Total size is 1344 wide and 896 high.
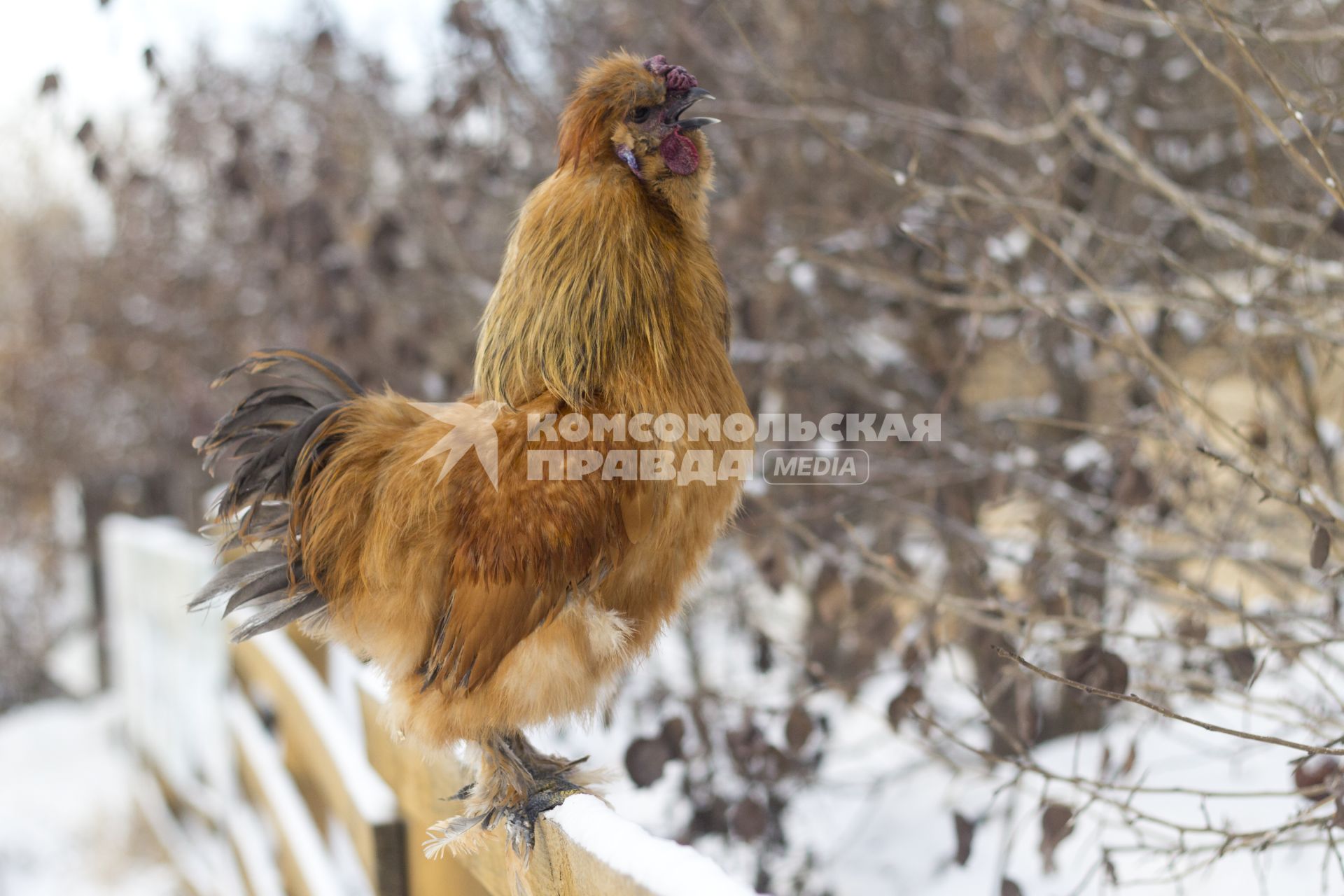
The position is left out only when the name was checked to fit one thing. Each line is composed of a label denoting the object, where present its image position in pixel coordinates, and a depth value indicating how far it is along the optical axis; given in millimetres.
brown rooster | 1957
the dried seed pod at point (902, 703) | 2561
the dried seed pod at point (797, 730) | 2895
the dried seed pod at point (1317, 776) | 2002
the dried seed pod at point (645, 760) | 2754
